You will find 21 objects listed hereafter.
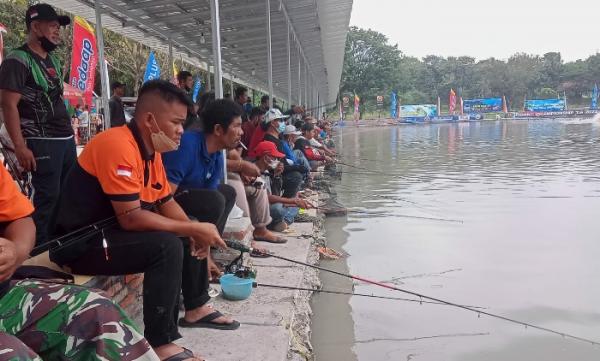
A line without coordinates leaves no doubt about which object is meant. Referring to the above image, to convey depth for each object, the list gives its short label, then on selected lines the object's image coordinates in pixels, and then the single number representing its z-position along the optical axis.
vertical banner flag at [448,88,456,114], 46.47
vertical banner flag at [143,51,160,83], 7.63
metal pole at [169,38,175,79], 7.83
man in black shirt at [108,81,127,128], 5.15
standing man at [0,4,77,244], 2.68
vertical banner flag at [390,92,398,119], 44.97
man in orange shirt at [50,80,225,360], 1.93
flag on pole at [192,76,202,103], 10.43
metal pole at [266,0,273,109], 6.32
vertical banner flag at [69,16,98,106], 7.19
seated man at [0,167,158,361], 1.37
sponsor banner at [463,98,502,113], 51.22
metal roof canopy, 6.26
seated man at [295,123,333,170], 7.82
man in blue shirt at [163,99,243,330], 2.54
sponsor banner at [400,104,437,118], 47.00
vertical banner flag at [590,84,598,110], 48.75
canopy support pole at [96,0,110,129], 5.30
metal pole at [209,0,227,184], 3.98
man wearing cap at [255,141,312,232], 4.58
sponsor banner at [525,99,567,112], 49.38
